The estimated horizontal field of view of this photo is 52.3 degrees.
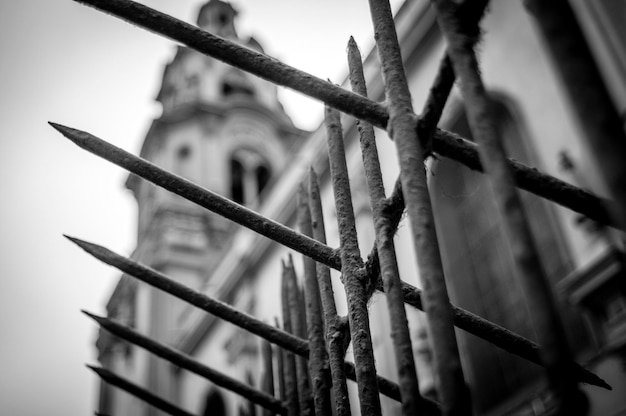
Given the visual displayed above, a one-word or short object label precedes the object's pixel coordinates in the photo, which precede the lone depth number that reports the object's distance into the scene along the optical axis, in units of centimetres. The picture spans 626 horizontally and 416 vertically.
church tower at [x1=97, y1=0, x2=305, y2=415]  1385
